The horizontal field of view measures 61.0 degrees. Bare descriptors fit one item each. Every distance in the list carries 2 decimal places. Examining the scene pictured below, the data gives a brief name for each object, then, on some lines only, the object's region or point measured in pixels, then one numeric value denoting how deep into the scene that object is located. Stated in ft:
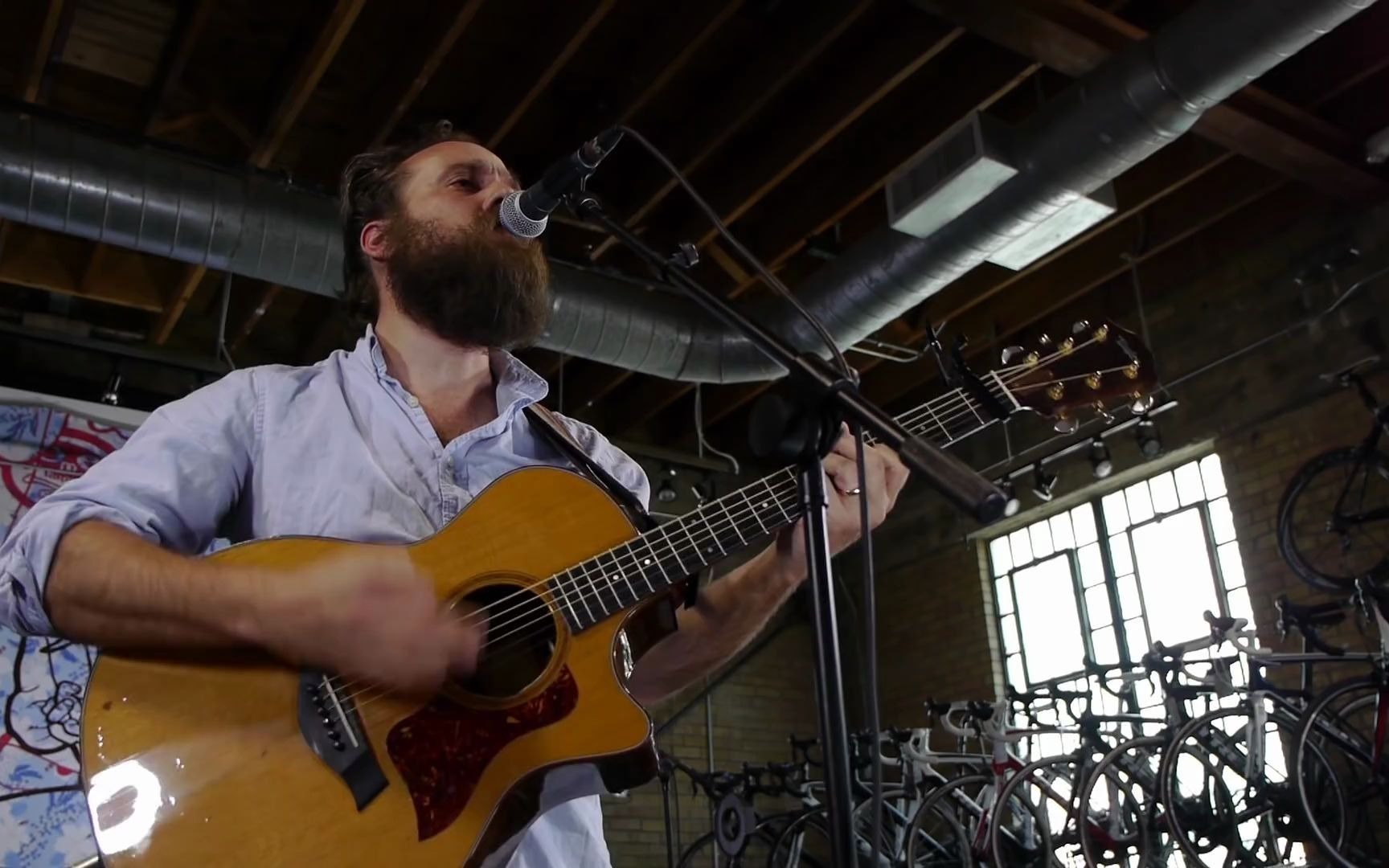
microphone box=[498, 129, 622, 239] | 5.89
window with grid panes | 25.09
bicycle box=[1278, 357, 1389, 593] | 20.98
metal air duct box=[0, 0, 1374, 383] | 14.71
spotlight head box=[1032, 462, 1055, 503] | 27.25
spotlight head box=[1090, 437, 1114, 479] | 26.23
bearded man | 5.11
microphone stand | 4.19
